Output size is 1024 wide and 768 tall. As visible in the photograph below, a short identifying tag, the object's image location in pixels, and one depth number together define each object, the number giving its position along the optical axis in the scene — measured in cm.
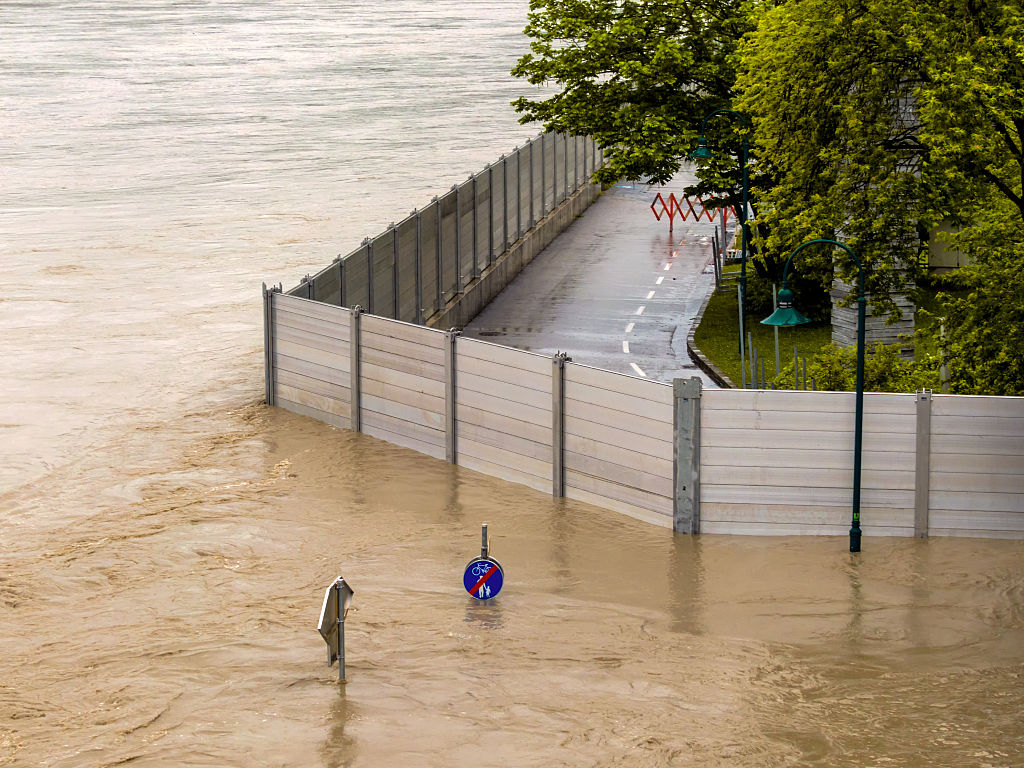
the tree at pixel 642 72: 4262
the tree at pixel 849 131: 2852
